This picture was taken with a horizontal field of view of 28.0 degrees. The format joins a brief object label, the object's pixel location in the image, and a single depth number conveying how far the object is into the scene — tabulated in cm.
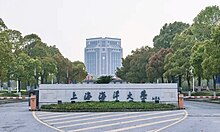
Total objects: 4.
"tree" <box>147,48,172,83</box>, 6072
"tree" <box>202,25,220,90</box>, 3543
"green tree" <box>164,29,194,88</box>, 4998
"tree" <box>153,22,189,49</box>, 7956
